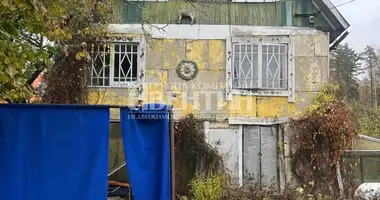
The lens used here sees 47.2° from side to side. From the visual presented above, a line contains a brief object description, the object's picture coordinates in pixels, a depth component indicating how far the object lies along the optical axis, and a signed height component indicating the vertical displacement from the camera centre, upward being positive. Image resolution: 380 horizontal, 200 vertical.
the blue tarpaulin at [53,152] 5.98 -0.61
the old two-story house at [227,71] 11.24 +0.97
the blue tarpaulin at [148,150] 6.24 -0.60
